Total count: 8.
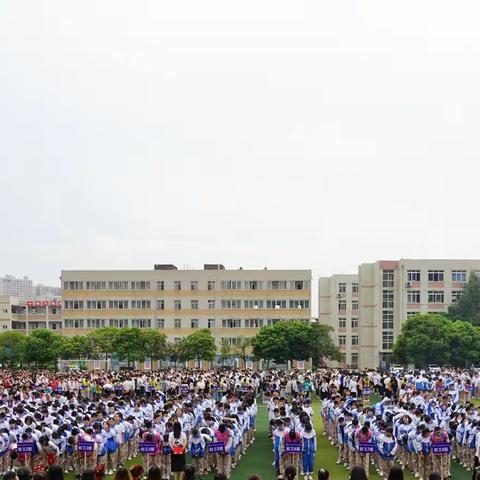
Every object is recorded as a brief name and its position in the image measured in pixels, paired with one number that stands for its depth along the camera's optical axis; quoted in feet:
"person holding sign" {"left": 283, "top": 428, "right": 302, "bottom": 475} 56.49
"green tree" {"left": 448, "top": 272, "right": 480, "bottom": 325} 220.02
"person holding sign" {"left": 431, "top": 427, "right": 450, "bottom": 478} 56.70
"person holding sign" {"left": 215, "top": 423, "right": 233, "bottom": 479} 58.65
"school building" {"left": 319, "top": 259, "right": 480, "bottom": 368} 233.96
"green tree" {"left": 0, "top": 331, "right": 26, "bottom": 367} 198.29
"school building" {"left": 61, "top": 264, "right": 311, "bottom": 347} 240.73
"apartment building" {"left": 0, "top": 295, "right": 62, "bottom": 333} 295.48
